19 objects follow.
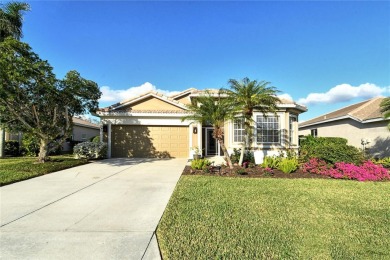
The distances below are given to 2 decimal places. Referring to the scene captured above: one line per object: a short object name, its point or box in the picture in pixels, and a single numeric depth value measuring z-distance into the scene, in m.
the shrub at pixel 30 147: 16.80
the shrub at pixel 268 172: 9.90
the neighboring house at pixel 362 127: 15.89
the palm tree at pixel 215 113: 10.45
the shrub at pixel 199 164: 10.62
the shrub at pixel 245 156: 13.41
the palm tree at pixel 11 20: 14.48
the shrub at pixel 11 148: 16.80
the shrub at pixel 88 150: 14.87
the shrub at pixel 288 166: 10.24
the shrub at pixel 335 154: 10.72
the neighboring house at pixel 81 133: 22.86
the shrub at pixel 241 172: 10.05
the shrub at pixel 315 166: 10.27
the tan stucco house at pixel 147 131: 16.14
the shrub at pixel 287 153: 14.06
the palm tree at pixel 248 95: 10.71
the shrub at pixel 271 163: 11.06
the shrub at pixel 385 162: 11.67
